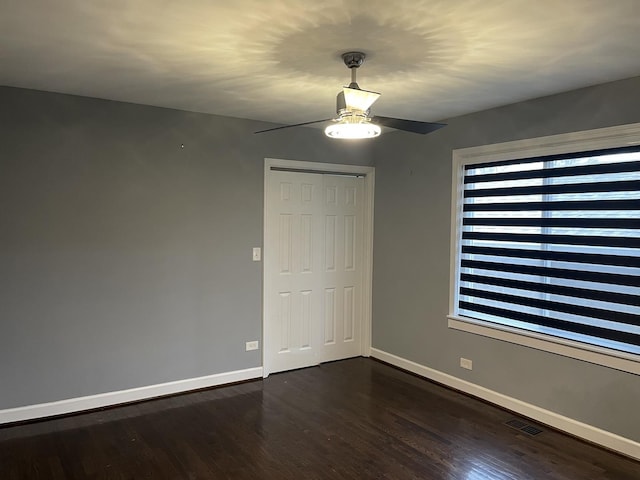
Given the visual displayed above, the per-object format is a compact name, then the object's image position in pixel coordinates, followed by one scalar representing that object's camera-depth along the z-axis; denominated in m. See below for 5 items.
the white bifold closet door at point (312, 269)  4.69
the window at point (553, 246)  3.15
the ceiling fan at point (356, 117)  2.49
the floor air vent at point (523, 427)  3.43
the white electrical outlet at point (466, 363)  4.14
